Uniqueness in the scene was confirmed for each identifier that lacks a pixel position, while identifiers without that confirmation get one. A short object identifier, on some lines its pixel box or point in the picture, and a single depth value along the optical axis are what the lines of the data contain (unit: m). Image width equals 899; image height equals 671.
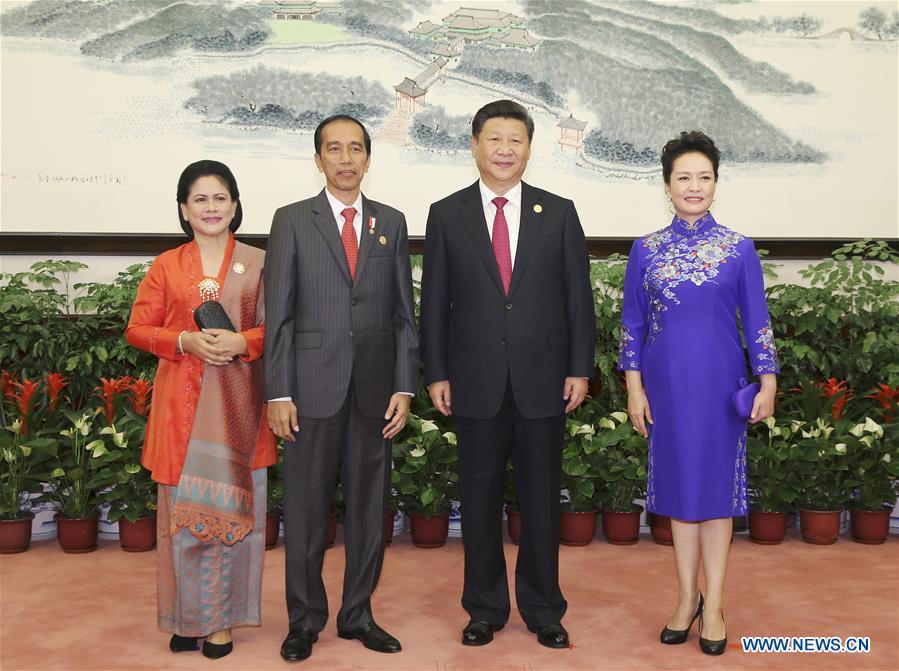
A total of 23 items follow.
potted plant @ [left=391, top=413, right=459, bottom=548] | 3.85
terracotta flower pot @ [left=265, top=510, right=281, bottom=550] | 3.80
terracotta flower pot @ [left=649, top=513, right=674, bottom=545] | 3.89
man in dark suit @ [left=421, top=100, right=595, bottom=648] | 2.69
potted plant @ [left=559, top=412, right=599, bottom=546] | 3.87
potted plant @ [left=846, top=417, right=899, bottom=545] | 3.92
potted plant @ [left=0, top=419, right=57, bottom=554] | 3.69
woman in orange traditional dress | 2.57
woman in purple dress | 2.65
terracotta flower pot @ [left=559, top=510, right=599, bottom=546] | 3.88
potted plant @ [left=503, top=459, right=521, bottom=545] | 3.94
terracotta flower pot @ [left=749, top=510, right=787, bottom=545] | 3.90
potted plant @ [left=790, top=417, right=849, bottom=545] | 3.89
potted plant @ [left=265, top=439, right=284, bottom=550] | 3.82
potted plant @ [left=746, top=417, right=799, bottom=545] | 3.90
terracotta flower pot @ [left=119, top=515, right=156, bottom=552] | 3.71
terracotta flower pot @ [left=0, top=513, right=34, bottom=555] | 3.68
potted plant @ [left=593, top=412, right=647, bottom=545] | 3.90
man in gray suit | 2.61
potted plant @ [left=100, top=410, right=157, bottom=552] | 3.71
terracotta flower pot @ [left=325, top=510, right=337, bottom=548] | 3.82
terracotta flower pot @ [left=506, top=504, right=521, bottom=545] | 3.93
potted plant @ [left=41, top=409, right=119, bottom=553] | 3.71
